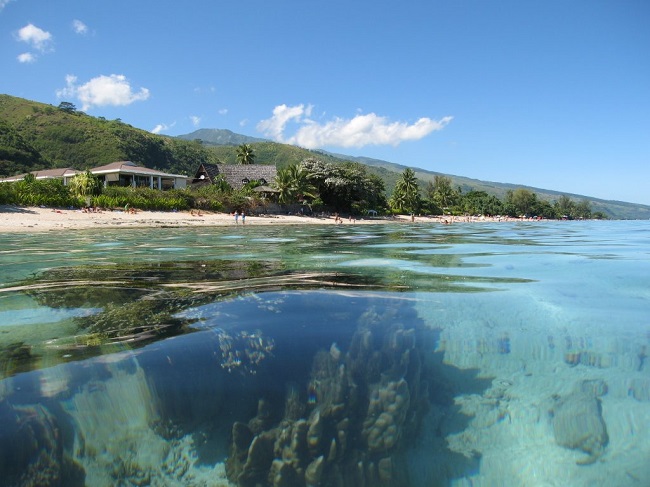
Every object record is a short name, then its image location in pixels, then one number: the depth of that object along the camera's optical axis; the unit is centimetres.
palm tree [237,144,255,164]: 7144
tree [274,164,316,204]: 4794
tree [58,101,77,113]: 11850
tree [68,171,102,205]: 3466
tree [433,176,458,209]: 8550
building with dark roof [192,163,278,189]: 5609
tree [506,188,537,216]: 10769
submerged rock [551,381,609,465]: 260
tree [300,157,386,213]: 5291
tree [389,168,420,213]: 6700
